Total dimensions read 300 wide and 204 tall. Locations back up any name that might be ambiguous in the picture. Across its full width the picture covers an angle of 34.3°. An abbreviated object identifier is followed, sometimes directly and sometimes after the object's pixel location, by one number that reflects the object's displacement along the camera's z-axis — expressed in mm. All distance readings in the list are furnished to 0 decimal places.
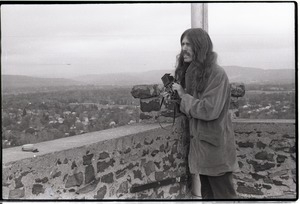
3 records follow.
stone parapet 2975
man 2968
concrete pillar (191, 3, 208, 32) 3139
